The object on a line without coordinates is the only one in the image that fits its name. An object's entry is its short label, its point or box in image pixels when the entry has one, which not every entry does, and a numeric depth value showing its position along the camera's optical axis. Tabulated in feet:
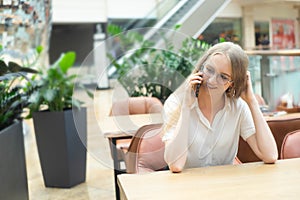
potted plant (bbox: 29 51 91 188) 9.80
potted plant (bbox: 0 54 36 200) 6.67
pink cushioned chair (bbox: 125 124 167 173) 5.01
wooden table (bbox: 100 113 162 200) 5.19
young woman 4.54
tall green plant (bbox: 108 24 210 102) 5.37
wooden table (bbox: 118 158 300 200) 3.59
